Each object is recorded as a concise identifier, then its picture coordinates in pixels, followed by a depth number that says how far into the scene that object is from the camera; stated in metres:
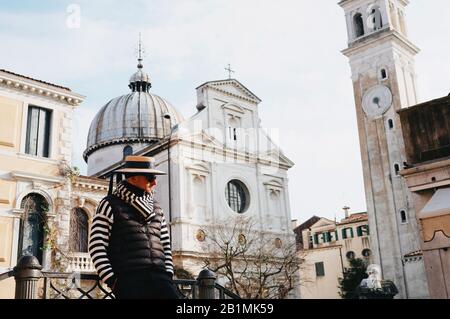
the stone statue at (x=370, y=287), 13.55
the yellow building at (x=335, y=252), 45.94
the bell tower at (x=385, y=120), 34.38
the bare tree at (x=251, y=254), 27.86
